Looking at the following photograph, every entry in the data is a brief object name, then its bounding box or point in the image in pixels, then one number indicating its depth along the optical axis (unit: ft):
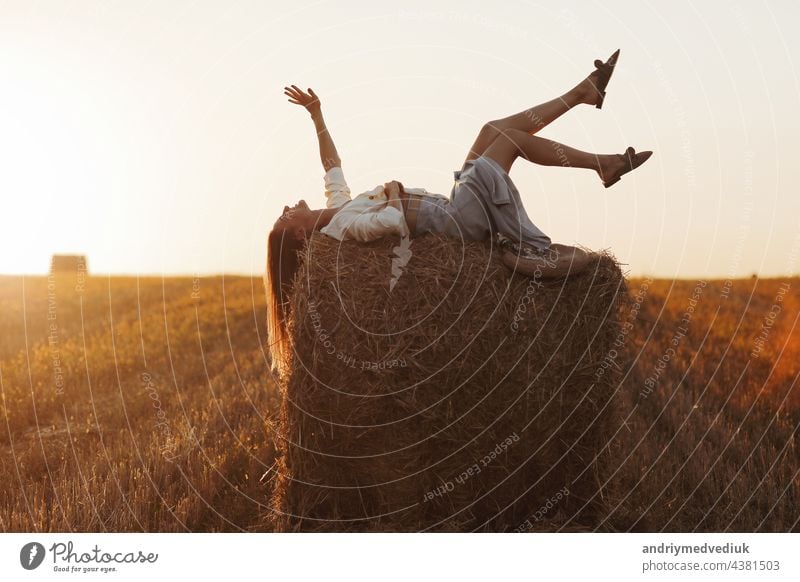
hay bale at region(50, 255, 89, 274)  70.69
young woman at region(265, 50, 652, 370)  15.06
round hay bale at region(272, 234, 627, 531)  14.33
